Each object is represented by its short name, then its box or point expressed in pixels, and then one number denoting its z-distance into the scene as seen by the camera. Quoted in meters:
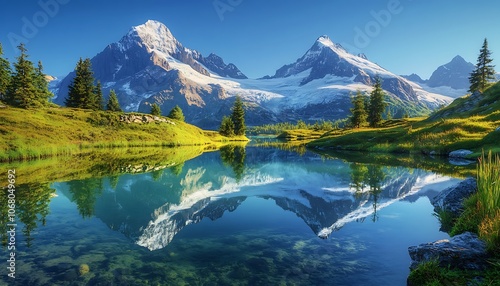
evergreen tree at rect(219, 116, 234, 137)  136.00
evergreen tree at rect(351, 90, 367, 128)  116.56
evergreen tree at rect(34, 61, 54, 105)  95.10
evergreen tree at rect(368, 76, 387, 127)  110.94
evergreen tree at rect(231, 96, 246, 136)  138.75
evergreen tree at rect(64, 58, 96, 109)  100.94
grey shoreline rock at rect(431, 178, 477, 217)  13.54
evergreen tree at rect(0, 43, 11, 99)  86.00
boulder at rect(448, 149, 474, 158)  40.40
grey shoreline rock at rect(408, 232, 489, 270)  8.00
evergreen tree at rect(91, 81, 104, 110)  106.00
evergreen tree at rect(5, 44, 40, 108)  76.38
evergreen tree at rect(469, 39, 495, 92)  96.25
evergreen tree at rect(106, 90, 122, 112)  113.89
